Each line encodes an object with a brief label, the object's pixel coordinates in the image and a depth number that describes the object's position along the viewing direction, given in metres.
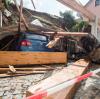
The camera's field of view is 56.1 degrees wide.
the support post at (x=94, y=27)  5.00
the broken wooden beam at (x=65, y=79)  1.87
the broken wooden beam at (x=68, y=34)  4.19
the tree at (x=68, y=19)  12.60
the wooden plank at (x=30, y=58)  3.43
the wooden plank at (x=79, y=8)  3.49
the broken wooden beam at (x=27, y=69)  3.14
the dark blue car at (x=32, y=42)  3.79
